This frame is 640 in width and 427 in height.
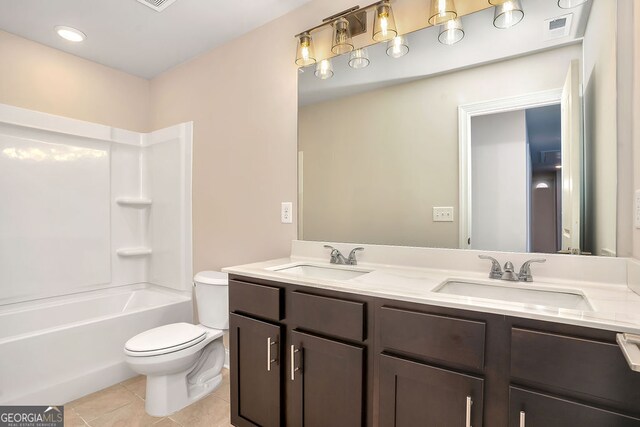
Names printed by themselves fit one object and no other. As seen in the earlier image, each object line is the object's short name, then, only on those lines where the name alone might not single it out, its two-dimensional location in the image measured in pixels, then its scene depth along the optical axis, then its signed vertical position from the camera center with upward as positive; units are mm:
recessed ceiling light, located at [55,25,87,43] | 2246 +1299
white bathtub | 1890 -823
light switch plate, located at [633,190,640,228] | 1096 +12
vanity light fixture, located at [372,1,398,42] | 1654 +989
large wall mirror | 1306 +363
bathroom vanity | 849 -470
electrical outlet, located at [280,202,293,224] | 2078 +7
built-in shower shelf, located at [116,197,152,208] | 2881 +123
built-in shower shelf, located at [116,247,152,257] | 2873 -331
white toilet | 1799 -809
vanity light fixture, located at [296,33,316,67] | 1928 +985
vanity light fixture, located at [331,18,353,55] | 1797 +996
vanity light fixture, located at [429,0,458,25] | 1507 +947
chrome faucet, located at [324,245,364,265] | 1750 -240
